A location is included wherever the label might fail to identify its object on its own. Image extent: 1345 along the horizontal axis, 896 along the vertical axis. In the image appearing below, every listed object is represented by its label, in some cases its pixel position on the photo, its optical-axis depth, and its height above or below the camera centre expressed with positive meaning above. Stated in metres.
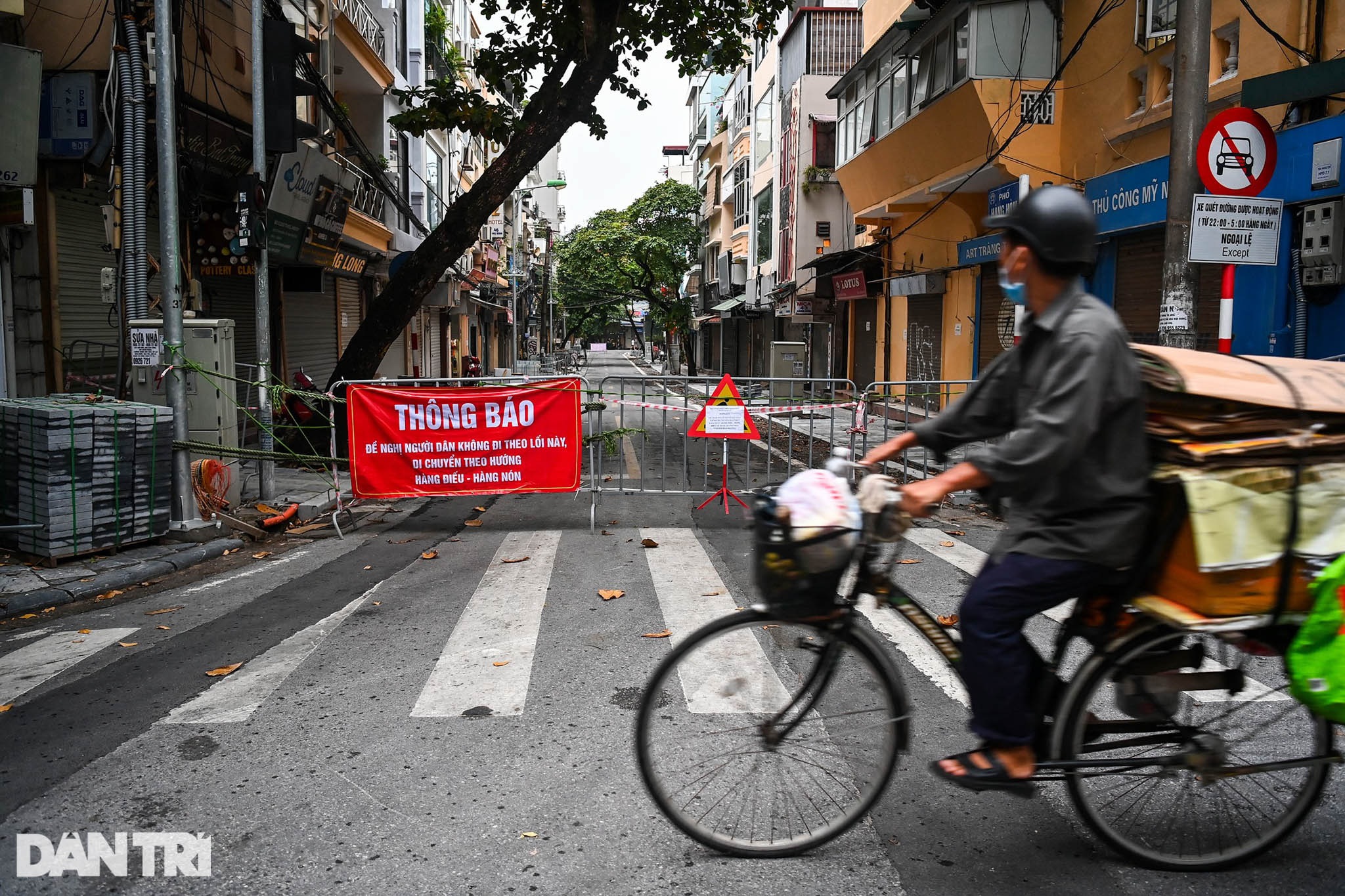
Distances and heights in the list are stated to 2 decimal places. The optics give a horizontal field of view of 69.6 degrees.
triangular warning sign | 10.08 -0.43
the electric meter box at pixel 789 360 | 29.16 +0.13
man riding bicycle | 2.71 -0.33
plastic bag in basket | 2.91 -0.47
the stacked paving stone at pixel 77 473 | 7.61 -0.96
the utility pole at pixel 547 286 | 75.25 +5.93
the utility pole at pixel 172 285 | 8.78 +0.66
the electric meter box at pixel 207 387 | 9.85 -0.32
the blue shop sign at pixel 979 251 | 16.98 +2.11
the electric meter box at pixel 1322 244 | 9.61 +1.28
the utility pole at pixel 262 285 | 10.55 +0.82
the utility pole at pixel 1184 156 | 8.15 +1.81
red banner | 9.36 -0.77
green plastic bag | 2.71 -0.80
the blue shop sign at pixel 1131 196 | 11.96 +2.25
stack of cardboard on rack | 2.80 -0.32
